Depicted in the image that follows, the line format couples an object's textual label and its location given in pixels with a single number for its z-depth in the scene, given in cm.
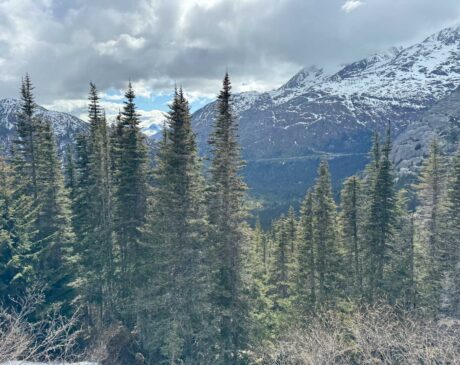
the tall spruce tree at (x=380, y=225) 2958
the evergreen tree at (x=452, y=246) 2736
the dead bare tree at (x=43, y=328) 2509
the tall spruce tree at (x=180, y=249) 2283
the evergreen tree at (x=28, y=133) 2989
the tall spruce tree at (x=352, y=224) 3206
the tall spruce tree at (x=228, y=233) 2388
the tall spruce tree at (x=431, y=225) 2912
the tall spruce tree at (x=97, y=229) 2831
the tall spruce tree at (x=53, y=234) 2808
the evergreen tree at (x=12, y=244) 2600
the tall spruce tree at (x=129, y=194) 2672
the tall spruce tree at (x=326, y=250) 2811
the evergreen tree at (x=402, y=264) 2928
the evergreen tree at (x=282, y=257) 4266
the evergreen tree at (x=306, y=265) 2848
